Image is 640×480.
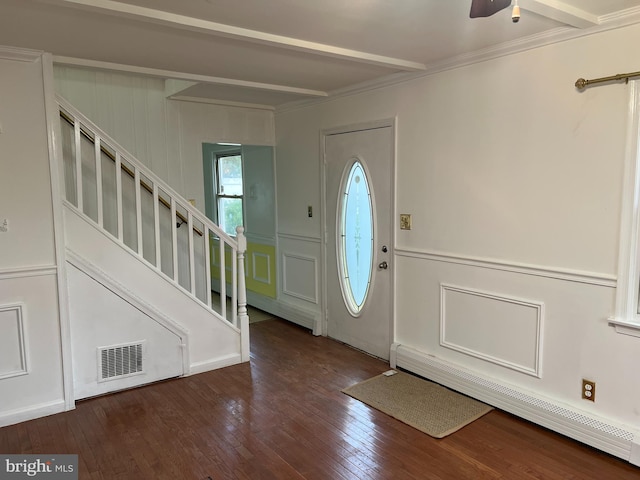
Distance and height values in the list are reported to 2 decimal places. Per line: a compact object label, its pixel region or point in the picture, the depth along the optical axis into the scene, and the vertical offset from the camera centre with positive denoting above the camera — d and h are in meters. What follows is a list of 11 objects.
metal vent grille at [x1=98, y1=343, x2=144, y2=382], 3.21 -1.17
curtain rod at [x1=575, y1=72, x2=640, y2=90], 2.28 +0.60
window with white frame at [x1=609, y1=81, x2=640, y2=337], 2.29 -0.23
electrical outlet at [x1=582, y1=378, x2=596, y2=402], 2.55 -1.10
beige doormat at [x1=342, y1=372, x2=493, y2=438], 2.83 -1.40
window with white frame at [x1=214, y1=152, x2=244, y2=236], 5.83 +0.11
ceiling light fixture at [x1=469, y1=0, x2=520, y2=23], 1.45 +0.61
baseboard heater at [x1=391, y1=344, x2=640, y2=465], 2.42 -1.29
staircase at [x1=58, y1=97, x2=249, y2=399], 3.09 -0.65
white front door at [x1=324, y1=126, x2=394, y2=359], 3.77 -0.36
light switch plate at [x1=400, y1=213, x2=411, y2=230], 3.55 -0.19
